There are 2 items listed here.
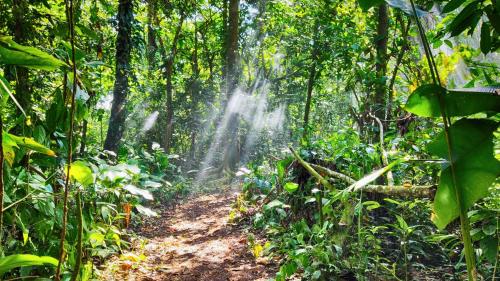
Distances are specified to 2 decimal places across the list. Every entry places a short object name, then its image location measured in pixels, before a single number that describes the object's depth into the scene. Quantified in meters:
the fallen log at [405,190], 2.37
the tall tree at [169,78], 13.17
